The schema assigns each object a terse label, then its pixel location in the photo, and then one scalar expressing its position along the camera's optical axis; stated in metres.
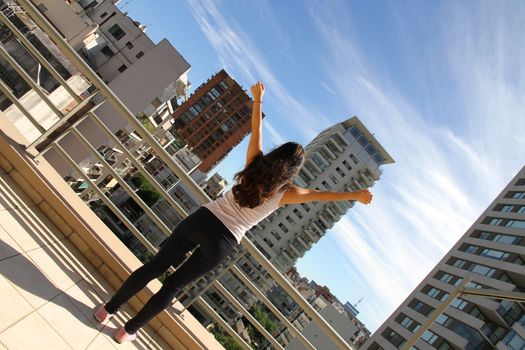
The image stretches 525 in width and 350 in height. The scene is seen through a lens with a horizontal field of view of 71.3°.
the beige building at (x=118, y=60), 26.84
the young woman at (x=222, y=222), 2.51
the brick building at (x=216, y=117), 71.31
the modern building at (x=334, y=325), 46.69
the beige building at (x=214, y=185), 61.00
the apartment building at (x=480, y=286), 28.08
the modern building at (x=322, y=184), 57.81
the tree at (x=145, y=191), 47.34
